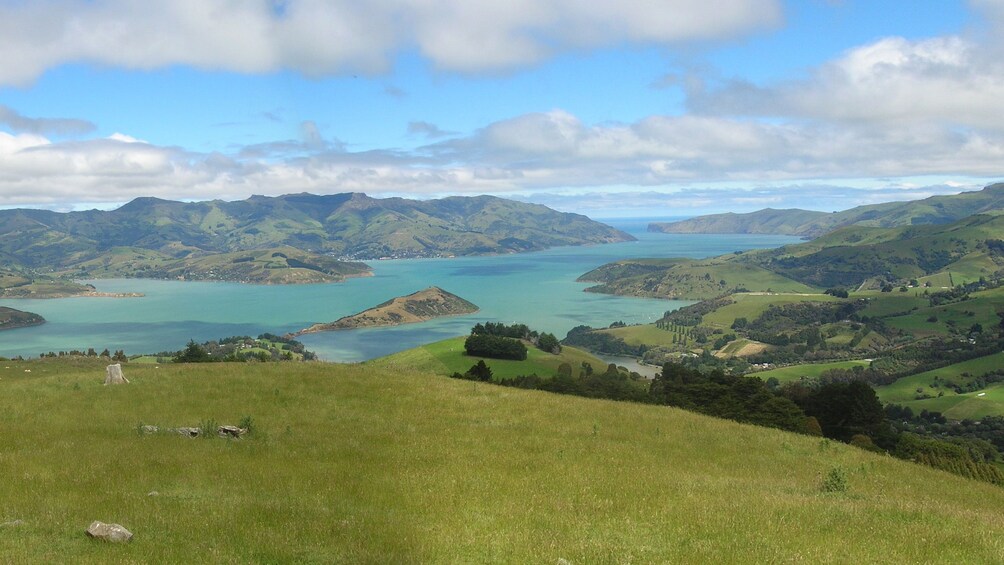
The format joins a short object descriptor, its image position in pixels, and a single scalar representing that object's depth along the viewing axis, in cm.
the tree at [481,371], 7909
